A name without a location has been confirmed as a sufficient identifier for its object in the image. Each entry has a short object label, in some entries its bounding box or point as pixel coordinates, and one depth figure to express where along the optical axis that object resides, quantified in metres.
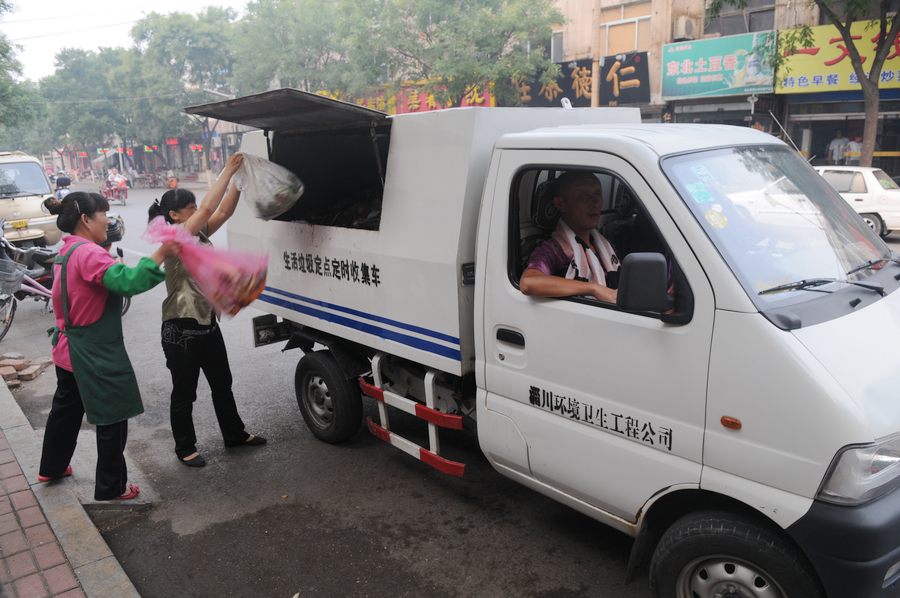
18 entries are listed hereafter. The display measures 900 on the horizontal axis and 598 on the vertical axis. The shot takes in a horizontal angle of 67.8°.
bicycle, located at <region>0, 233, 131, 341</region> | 7.46
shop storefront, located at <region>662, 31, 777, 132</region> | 17.17
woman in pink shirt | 3.43
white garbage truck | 2.13
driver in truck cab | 2.94
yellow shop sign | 15.30
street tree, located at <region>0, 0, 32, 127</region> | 19.23
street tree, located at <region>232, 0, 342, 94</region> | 29.30
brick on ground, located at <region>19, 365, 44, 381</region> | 6.43
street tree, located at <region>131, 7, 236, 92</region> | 39.38
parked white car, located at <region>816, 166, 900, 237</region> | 12.86
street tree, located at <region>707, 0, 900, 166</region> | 12.95
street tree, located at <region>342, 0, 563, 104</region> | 20.62
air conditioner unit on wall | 19.37
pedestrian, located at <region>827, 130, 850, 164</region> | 16.61
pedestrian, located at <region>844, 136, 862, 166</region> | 16.34
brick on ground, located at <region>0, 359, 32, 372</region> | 6.61
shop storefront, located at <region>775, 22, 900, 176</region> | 15.59
